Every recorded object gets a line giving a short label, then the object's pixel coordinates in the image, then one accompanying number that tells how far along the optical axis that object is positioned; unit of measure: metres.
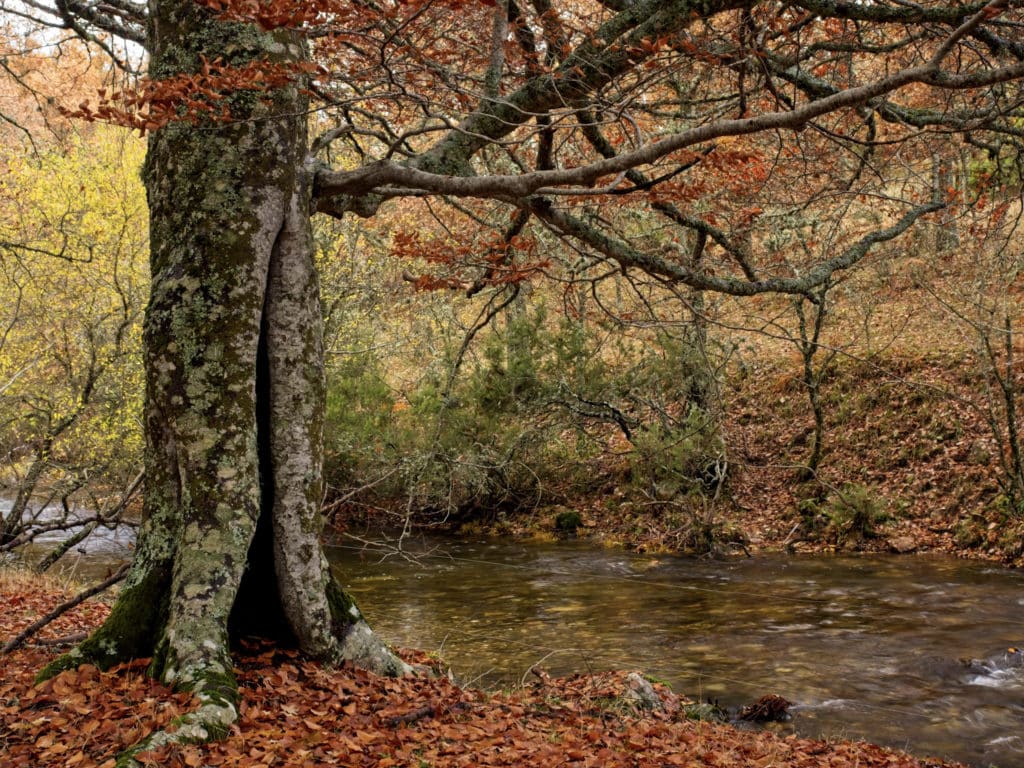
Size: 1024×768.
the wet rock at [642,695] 5.82
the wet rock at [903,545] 11.93
